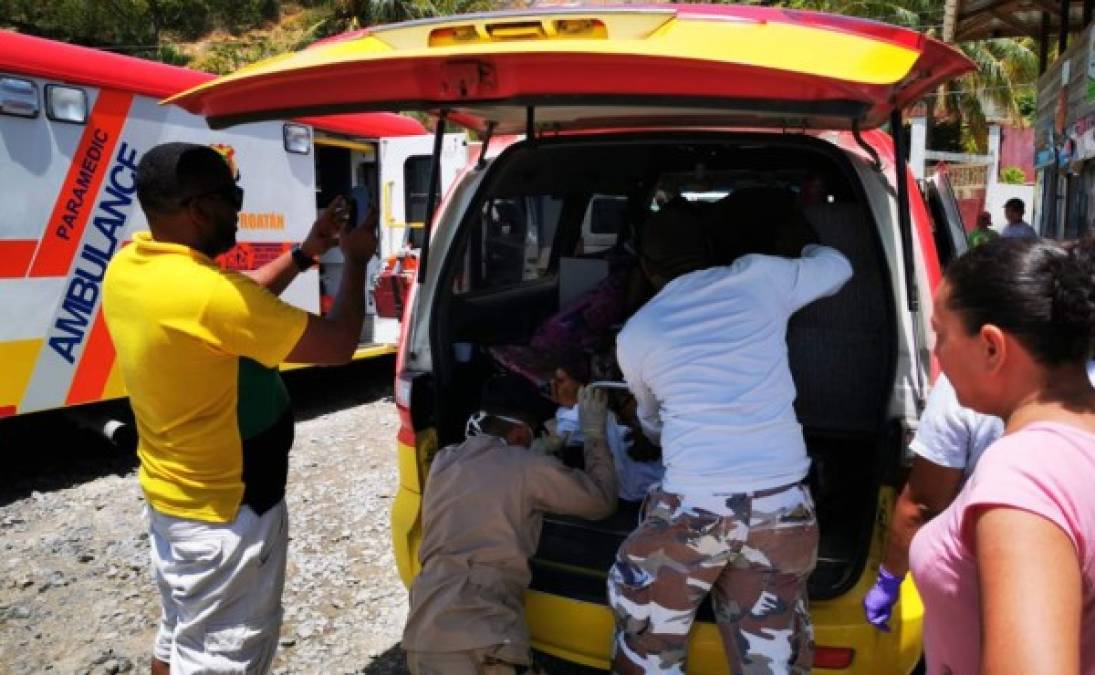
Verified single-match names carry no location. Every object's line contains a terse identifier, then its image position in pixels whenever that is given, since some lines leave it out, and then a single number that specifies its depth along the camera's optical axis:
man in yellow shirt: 2.08
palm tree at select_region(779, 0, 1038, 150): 23.33
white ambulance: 4.82
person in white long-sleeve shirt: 2.09
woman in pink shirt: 0.99
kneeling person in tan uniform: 2.46
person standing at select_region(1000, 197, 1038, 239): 11.40
